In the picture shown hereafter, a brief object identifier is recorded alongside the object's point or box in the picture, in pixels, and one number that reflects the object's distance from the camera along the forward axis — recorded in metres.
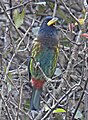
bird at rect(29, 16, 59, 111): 5.88
